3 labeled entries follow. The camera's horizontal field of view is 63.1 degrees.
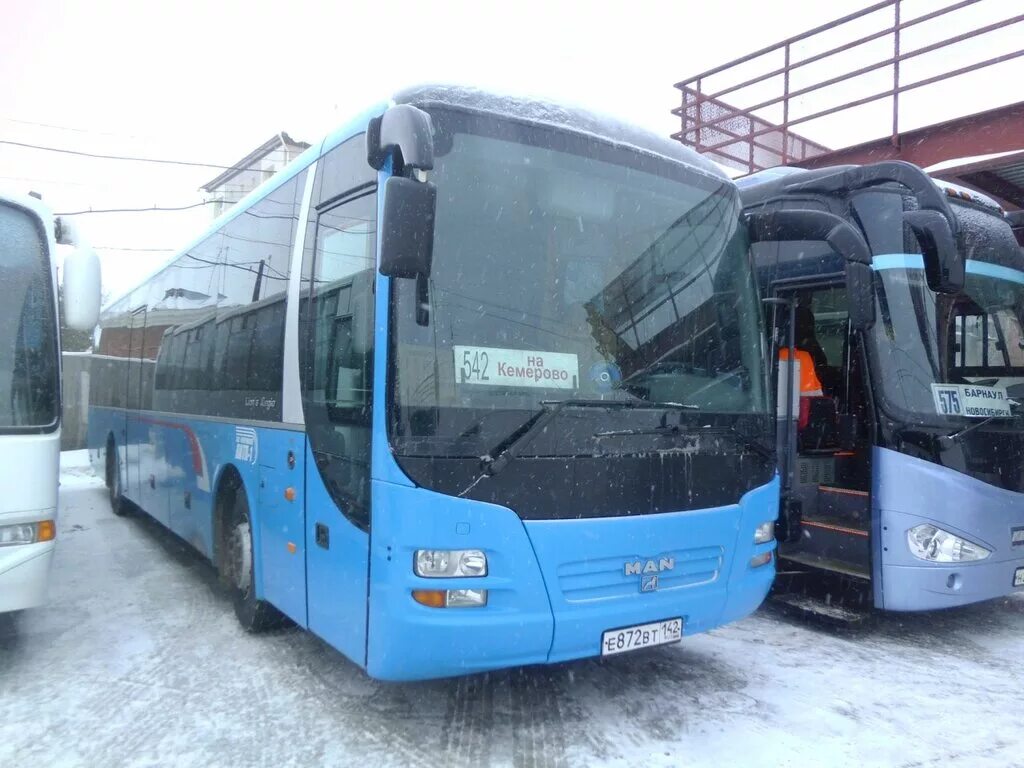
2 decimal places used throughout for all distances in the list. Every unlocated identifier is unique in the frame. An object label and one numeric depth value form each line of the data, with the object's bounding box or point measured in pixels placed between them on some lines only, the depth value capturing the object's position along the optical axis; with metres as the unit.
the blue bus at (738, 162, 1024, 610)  5.70
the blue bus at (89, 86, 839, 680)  3.75
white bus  4.69
